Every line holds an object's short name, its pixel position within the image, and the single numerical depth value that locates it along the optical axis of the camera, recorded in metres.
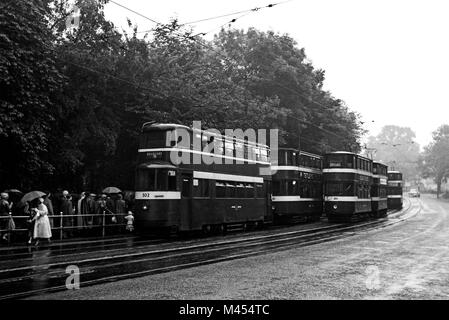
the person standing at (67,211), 19.02
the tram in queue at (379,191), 37.41
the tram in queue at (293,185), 28.55
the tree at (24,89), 17.92
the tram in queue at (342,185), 30.80
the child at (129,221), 21.97
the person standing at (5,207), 16.56
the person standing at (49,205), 18.03
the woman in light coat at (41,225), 16.33
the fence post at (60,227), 18.48
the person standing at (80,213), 19.61
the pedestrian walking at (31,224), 16.45
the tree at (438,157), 88.12
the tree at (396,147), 159.75
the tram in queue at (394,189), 52.38
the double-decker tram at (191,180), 18.62
